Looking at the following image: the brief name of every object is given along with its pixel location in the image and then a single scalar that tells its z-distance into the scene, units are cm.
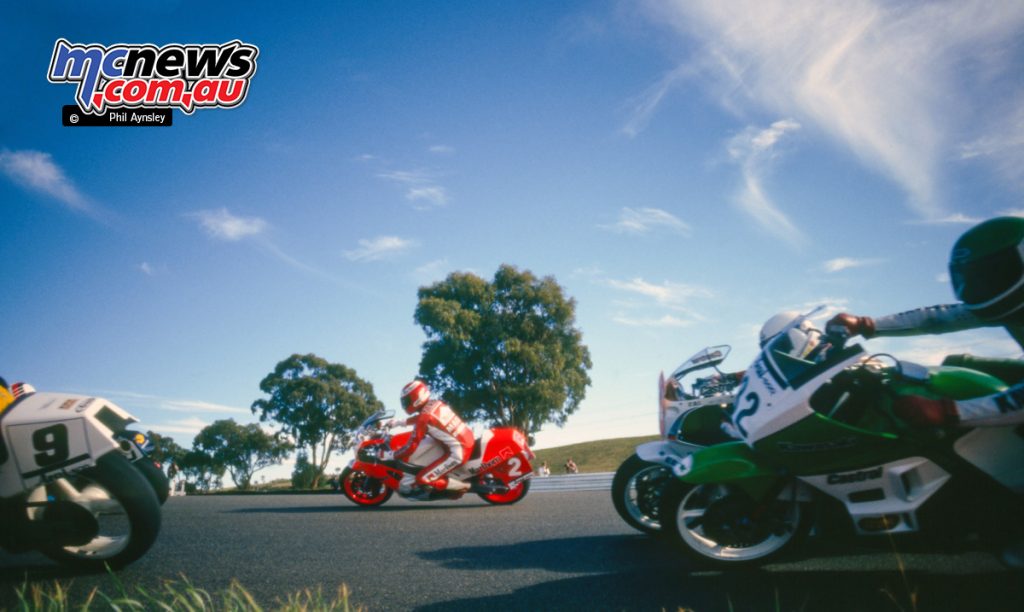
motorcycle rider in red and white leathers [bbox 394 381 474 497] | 863
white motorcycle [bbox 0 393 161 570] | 311
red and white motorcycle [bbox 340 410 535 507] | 888
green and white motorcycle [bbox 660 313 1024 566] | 261
